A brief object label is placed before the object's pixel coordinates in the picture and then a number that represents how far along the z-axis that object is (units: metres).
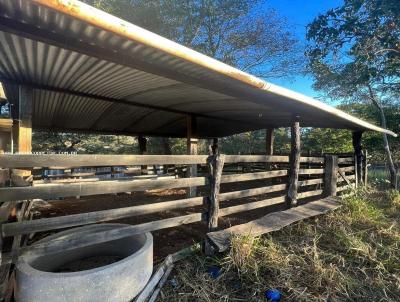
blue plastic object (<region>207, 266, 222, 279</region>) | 3.31
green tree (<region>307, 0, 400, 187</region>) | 8.98
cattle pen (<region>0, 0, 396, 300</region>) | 2.39
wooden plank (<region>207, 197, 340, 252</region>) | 3.67
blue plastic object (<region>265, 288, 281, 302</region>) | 2.89
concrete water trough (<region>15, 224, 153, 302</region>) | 2.33
